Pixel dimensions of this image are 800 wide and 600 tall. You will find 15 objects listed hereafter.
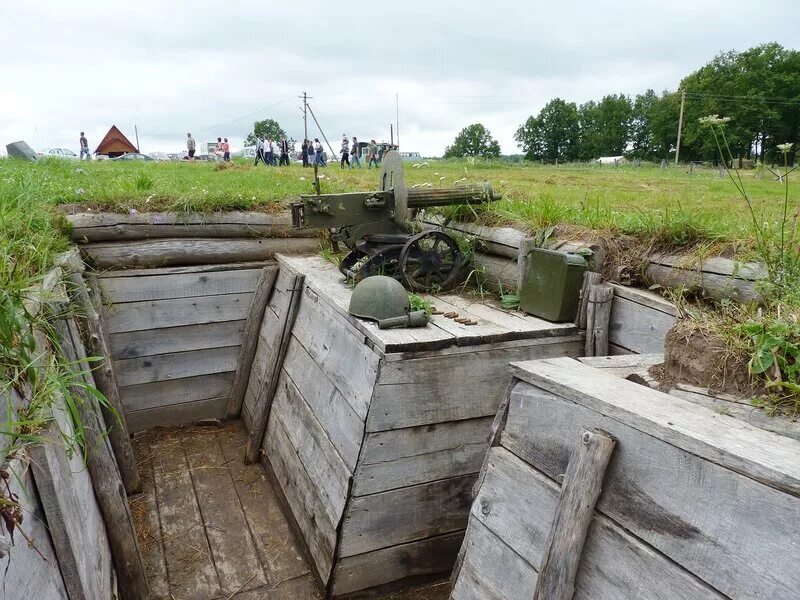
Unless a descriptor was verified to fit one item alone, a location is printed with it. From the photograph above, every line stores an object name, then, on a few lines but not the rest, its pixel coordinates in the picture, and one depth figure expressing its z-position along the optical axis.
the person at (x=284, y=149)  18.50
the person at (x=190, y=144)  21.16
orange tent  40.47
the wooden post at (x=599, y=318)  3.11
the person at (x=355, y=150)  20.62
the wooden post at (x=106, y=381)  3.74
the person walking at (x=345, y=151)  19.32
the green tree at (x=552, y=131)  72.94
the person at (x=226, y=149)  22.50
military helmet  3.17
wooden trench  1.62
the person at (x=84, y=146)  25.01
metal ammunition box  3.17
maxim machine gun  3.80
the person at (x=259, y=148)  17.28
